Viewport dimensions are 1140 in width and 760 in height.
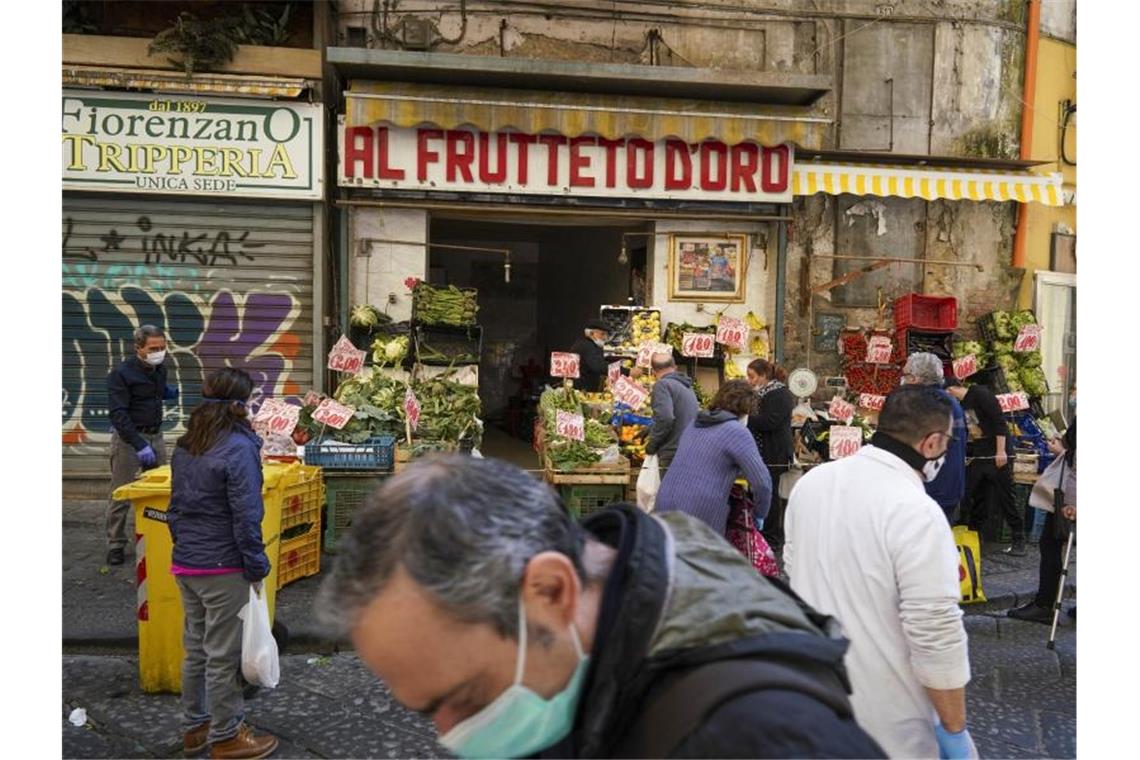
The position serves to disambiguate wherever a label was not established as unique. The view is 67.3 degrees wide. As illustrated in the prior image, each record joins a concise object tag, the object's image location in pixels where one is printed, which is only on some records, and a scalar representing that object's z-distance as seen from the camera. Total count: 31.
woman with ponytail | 4.29
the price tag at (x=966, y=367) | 9.98
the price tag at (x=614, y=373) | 9.60
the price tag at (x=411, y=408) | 8.00
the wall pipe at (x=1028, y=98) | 11.46
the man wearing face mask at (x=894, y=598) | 2.67
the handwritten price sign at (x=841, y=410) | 9.07
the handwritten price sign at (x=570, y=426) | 7.93
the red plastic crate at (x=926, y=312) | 10.63
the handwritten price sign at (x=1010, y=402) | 9.31
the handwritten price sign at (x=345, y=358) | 8.53
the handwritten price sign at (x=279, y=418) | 7.62
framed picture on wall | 10.53
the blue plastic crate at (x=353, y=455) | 7.46
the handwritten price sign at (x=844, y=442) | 8.48
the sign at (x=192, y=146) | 9.47
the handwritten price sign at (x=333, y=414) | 7.72
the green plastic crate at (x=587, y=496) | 7.88
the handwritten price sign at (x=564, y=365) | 9.11
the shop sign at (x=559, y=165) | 9.77
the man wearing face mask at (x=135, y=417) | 7.03
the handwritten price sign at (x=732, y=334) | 9.96
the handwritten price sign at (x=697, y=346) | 9.79
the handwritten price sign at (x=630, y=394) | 8.66
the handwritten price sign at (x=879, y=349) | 10.54
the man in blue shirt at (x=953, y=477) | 6.69
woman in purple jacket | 5.44
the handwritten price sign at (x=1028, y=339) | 10.47
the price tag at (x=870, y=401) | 9.84
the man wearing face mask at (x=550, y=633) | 1.19
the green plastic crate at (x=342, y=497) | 7.46
